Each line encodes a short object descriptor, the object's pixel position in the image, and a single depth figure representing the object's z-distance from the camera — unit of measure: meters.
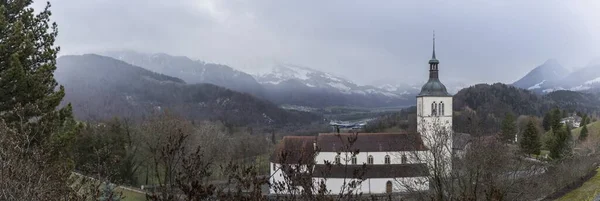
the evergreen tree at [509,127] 55.77
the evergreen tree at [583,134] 51.01
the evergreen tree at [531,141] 47.38
